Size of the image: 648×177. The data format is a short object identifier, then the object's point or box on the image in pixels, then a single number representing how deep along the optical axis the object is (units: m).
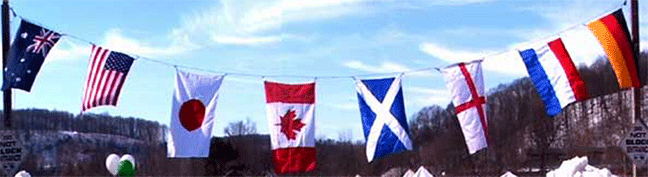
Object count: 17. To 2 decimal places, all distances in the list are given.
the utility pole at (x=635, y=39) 19.00
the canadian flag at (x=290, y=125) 20.88
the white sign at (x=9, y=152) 17.69
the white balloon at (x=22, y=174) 24.09
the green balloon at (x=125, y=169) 33.47
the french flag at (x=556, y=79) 19.16
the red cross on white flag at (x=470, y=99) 20.39
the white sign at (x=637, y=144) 18.17
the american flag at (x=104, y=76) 19.69
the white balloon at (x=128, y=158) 34.22
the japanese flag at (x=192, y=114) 20.16
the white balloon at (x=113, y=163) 34.53
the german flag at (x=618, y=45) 18.62
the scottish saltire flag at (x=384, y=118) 20.78
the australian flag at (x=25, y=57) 18.67
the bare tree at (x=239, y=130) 109.82
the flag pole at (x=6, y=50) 18.75
